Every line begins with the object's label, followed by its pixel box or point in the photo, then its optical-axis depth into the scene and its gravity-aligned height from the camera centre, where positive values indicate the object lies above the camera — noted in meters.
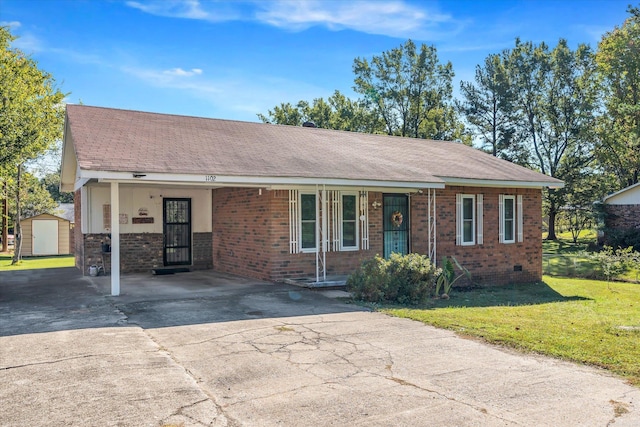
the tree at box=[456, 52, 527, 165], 38.47 +8.10
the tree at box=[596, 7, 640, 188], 28.54 +6.81
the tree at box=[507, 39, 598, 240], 35.44 +7.75
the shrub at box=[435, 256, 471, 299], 11.80 -1.37
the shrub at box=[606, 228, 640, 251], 23.08 -0.97
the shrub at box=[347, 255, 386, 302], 10.20 -1.23
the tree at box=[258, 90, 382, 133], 39.38 +7.98
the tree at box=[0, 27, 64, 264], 16.30 +3.96
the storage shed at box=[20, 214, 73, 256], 30.89 -0.88
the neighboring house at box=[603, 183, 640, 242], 24.48 +0.29
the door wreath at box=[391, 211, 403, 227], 13.98 -0.03
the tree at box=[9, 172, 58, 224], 33.56 +1.06
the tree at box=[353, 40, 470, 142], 39.16 +9.49
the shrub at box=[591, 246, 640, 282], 17.53 -1.56
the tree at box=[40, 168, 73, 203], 60.28 +3.83
